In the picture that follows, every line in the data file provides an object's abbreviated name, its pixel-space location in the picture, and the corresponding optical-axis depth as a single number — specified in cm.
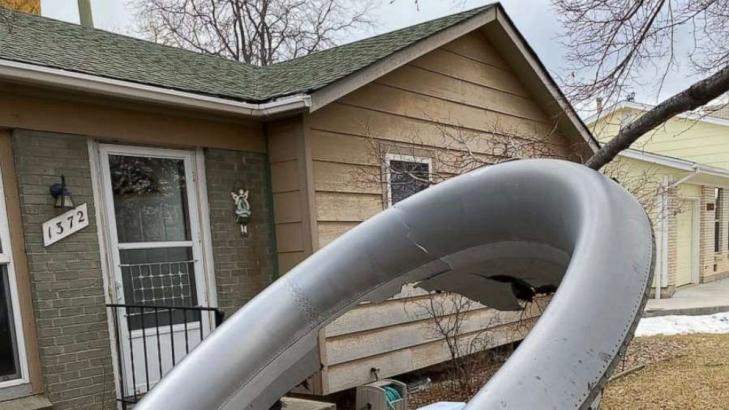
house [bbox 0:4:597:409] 334
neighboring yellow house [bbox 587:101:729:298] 977
